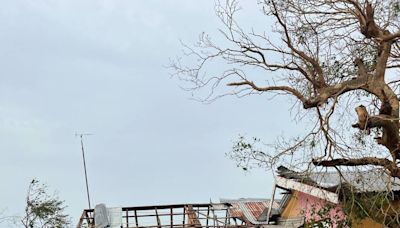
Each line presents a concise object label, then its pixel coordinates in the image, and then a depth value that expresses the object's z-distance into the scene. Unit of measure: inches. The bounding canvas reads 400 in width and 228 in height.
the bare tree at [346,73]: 239.7
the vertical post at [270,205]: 424.0
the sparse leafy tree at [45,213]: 422.6
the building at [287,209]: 280.1
